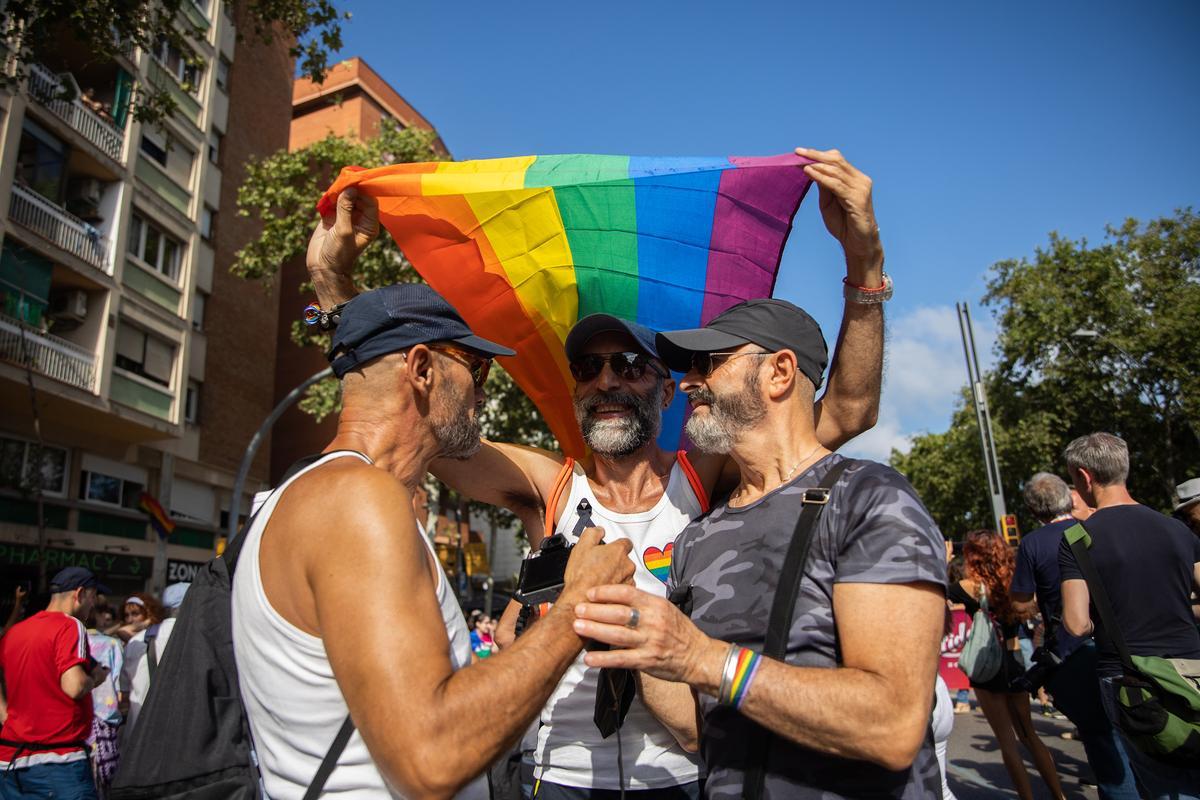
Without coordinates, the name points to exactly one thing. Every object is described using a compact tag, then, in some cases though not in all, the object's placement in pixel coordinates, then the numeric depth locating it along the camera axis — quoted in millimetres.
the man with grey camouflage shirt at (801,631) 1655
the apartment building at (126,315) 16625
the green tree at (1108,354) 23891
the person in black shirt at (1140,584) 3650
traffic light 19609
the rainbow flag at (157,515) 18781
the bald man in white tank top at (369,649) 1525
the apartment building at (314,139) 30016
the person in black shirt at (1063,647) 4527
